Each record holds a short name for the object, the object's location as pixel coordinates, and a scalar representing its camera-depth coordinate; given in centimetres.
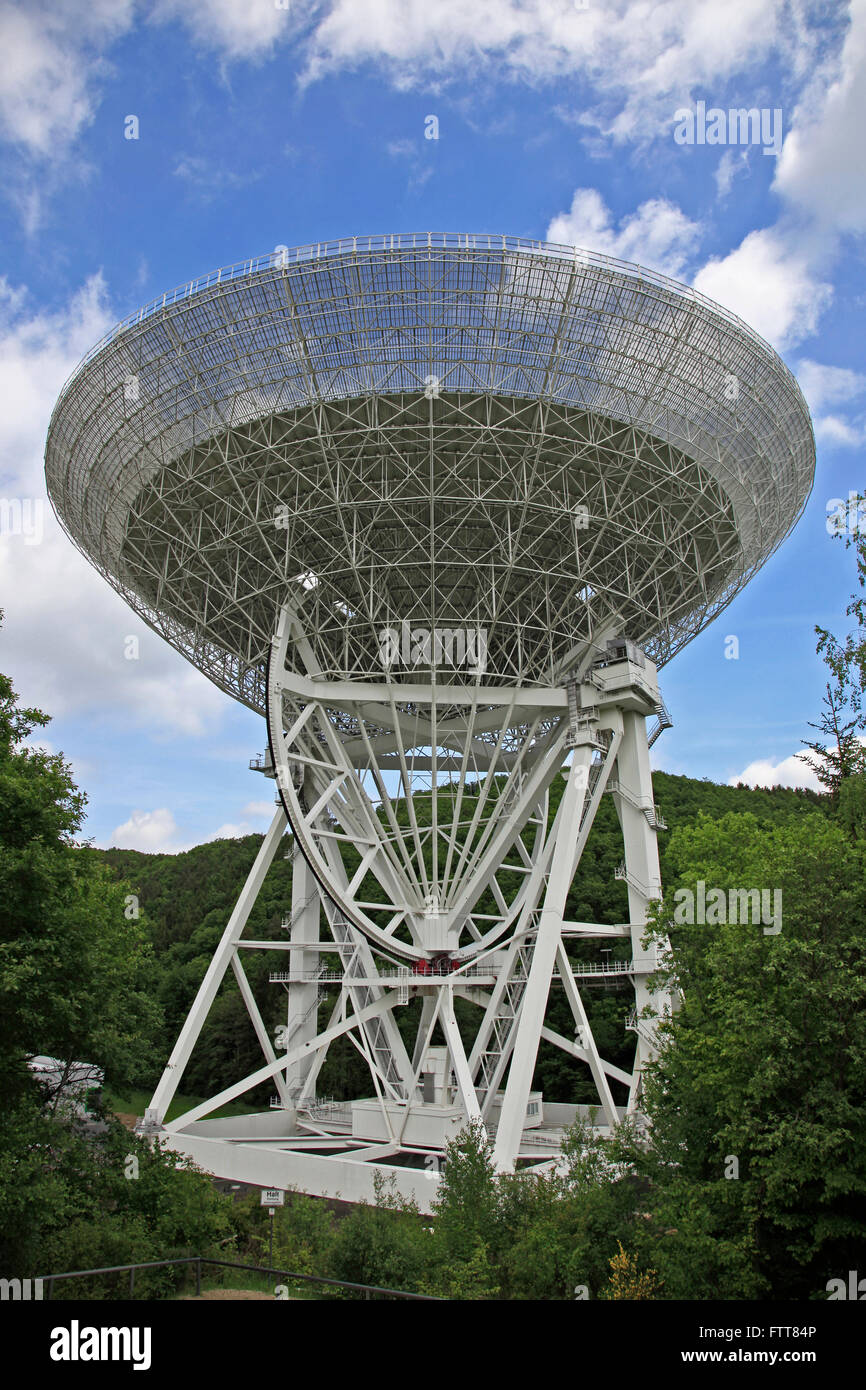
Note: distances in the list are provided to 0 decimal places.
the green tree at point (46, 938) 1606
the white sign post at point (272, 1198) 2206
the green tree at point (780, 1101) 1420
